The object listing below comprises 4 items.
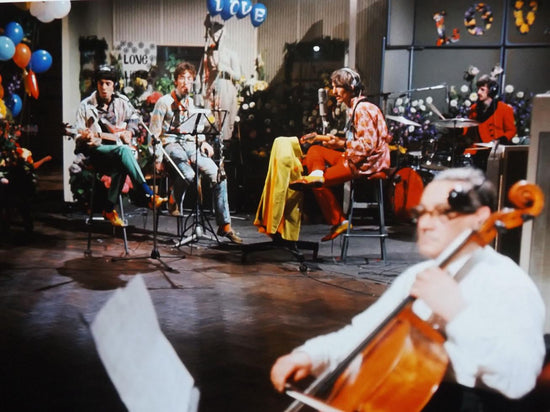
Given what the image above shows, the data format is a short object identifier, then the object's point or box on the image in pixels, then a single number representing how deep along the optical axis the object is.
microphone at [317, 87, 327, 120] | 6.06
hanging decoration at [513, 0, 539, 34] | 6.12
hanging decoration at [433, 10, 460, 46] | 6.42
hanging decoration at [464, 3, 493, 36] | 6.34
